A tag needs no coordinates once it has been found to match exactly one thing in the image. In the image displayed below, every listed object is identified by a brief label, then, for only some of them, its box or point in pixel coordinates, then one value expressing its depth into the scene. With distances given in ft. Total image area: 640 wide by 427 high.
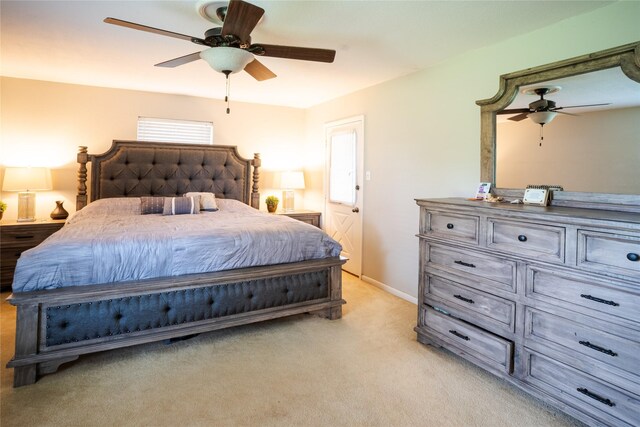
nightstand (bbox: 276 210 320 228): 16.38
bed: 7.20
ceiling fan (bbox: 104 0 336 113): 6.58
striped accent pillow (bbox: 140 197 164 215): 12.73
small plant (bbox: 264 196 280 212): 16.89
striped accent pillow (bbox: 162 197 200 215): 12.60
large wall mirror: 7.02
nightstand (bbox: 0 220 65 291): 12.13
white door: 14.82
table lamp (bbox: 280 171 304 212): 17.31
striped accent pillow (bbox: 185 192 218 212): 13.85
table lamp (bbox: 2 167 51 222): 12.66
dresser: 5.51
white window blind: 15.43
